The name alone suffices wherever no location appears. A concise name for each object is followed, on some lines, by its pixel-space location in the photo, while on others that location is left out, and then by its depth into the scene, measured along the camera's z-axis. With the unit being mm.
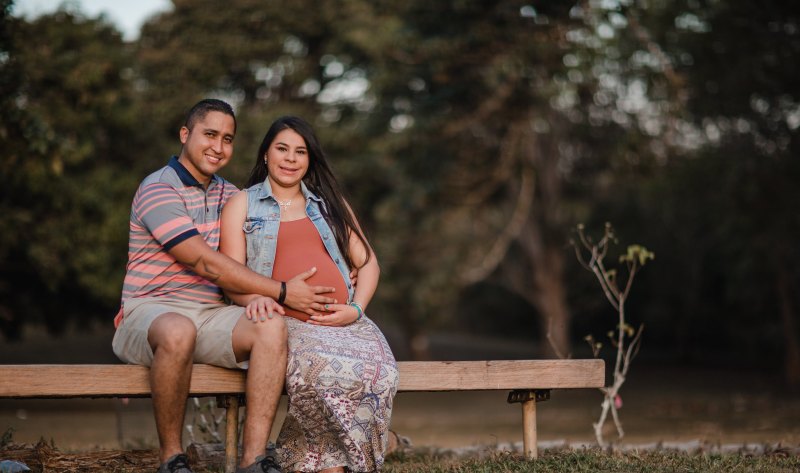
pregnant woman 4176
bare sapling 6221
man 4062
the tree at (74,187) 16547
